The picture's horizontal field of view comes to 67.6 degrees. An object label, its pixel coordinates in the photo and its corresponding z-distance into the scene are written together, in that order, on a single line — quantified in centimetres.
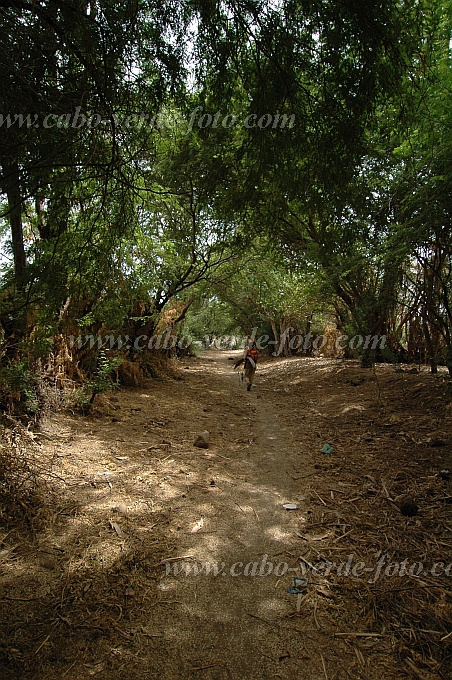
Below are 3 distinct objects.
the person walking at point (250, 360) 1041
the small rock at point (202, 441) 505
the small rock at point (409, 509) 310
